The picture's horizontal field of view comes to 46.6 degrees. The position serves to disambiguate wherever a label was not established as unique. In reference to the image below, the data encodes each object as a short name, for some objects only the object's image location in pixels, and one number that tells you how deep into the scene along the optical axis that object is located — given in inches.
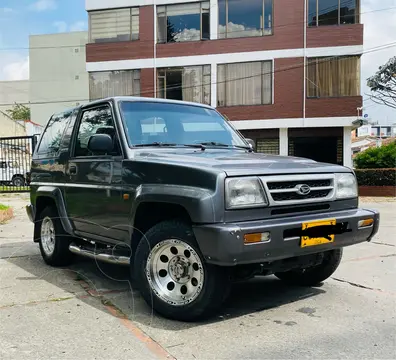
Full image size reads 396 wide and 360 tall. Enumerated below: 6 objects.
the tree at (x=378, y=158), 735.7
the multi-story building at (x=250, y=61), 869.8
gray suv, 137.3
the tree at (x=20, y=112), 2388.0
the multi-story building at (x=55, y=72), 2037.4
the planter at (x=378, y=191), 713.0
